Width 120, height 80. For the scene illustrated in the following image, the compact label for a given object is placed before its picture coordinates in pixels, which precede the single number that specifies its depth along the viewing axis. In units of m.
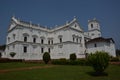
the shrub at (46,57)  19.50
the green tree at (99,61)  10.79
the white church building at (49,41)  26.97
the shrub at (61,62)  18.91
